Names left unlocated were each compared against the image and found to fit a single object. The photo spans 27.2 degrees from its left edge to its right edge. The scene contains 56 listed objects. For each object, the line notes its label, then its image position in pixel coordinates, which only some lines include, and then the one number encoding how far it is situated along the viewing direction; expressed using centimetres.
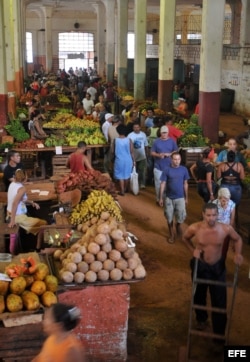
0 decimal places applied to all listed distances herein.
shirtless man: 586
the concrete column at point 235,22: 2903
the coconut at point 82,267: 554
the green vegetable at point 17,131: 1333
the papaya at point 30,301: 497
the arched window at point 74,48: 4403
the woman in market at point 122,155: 1106
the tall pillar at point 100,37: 3544
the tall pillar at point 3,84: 1415
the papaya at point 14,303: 491
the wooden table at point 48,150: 1240
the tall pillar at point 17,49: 2204
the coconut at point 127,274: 561
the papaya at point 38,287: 514
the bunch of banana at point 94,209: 699
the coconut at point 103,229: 579
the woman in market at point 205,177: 888
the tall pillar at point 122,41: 2578
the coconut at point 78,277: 548
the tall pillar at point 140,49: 2162
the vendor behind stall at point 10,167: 880
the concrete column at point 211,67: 1359
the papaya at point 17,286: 508
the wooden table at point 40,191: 871
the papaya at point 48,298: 507
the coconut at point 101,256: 562
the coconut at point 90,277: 550
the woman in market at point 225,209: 719
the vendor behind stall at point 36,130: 1344
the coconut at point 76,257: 556
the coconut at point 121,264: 564
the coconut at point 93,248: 563
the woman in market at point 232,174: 850
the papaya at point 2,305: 488
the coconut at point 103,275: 555
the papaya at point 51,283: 529
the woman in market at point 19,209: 747
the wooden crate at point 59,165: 1243
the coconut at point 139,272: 564
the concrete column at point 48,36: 3897
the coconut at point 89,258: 559
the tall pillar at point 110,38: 3041
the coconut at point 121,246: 574
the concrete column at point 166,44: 1772
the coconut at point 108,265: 559
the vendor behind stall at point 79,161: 965
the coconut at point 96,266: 555
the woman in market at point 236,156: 883
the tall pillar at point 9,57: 1684
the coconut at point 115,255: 566
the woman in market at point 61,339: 382
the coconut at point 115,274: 556
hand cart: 548
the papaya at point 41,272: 534
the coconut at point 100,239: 569
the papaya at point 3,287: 504
